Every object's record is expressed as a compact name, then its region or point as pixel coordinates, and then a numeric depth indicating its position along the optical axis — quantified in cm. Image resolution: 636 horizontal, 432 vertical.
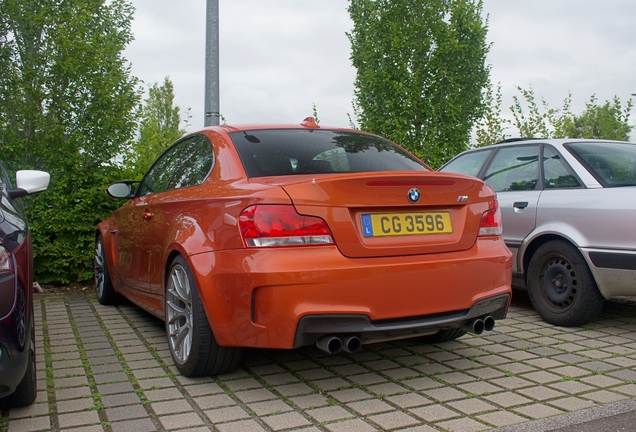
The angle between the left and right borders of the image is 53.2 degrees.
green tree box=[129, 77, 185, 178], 797
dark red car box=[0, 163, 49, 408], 275
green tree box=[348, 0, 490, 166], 1366
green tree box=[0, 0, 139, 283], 722
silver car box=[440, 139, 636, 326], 472
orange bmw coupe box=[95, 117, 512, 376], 321
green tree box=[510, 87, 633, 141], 1788
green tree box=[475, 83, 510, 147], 1595
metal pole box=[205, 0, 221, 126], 814
